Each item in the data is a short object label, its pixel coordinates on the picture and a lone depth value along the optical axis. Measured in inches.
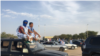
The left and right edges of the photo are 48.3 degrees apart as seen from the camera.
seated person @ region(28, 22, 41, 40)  215.3
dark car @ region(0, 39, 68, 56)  168.2
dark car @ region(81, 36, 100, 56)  254.1
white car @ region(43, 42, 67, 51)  558.9
